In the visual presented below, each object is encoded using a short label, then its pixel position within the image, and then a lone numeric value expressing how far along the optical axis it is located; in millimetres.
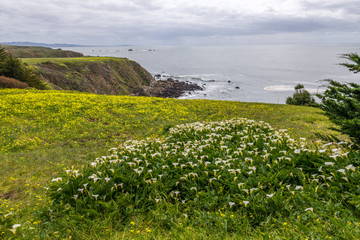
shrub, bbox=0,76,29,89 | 23422
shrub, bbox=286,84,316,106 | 36062
